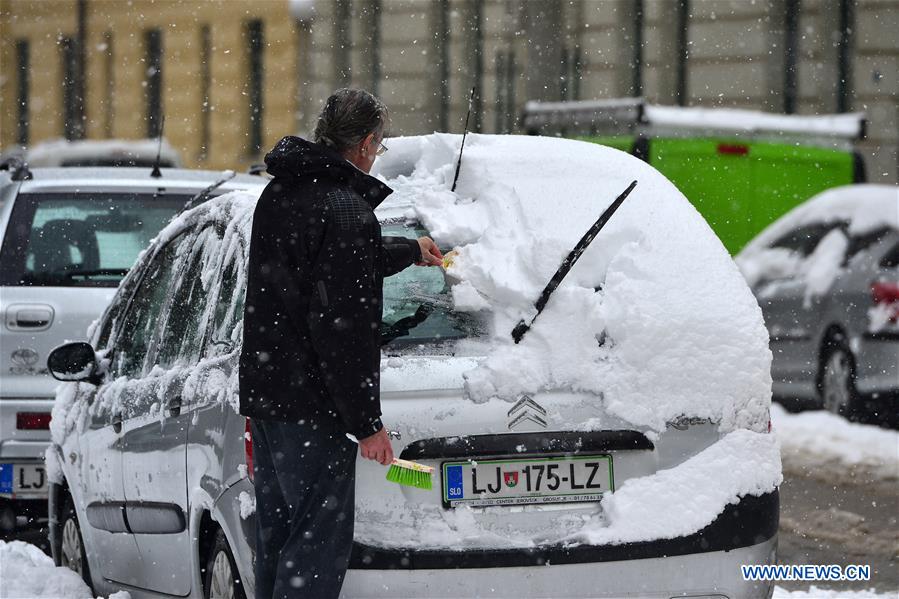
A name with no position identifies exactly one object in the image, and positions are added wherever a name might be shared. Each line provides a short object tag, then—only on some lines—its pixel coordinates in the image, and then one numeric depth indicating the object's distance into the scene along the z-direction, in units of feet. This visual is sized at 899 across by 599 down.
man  27.58
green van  107.45
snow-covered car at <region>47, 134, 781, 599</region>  29.40
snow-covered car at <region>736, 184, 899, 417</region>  81.15
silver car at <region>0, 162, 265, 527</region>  53.42
